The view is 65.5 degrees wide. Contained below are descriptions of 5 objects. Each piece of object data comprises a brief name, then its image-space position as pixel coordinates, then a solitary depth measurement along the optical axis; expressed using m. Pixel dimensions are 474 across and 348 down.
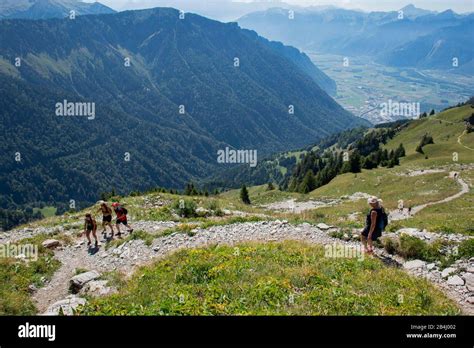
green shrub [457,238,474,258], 17.80
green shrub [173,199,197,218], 34.88
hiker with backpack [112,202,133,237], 26.39
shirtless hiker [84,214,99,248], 25.11
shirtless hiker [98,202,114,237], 25.89
